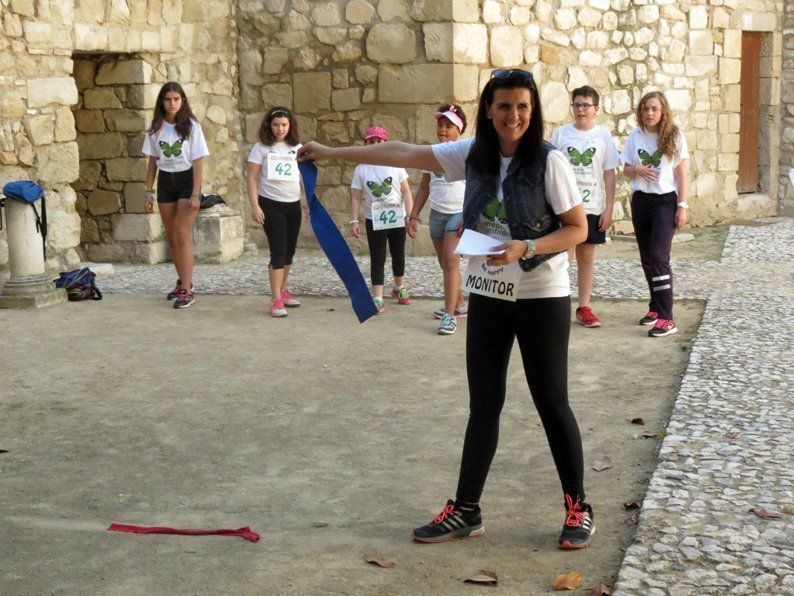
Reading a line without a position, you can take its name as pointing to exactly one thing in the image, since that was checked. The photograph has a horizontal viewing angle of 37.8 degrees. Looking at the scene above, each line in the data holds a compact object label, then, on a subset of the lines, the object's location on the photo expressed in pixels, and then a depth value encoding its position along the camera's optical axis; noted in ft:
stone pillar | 27.58
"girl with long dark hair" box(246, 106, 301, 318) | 25.80
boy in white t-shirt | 24.29
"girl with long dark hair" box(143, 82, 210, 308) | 27.12
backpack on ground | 28.55
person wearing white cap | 23.93
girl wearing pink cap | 26.16
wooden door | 46.85
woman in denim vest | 12.05
